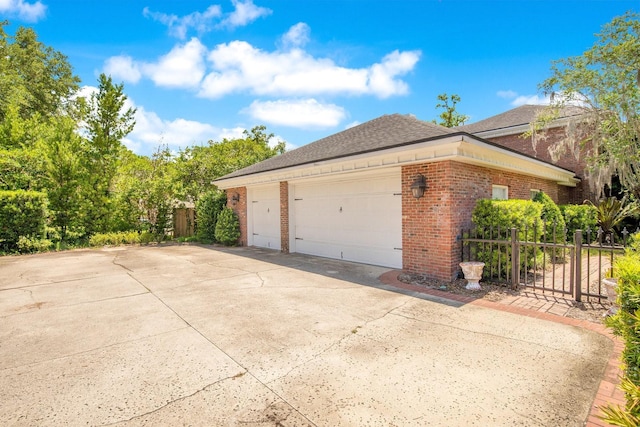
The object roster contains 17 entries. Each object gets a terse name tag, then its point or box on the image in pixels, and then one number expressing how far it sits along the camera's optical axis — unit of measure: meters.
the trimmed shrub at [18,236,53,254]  11.02
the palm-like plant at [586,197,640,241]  10.88
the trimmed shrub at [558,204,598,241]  10.29
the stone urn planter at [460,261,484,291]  5.73
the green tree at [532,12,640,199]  9.55
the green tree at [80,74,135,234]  13.38
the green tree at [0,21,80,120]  18.92
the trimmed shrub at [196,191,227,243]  13.96
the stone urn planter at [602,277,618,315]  4.29
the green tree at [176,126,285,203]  15.52
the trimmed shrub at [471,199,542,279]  6.05
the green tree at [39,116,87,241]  12.41
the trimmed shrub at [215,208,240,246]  12.81
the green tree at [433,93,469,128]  30.28
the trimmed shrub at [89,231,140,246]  12.79
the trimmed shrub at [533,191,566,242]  8.71
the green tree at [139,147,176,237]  14.41
